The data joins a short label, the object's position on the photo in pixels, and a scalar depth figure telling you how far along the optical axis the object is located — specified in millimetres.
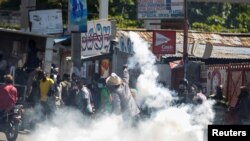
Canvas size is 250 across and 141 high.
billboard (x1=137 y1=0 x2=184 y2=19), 28734
